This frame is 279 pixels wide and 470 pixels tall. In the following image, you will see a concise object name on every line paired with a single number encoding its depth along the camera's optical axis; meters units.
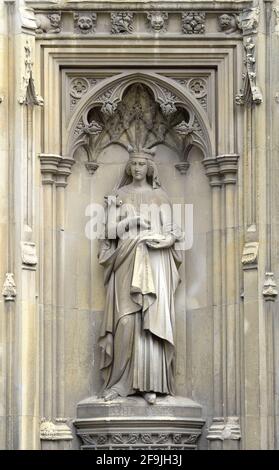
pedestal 24.81
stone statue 24.84
